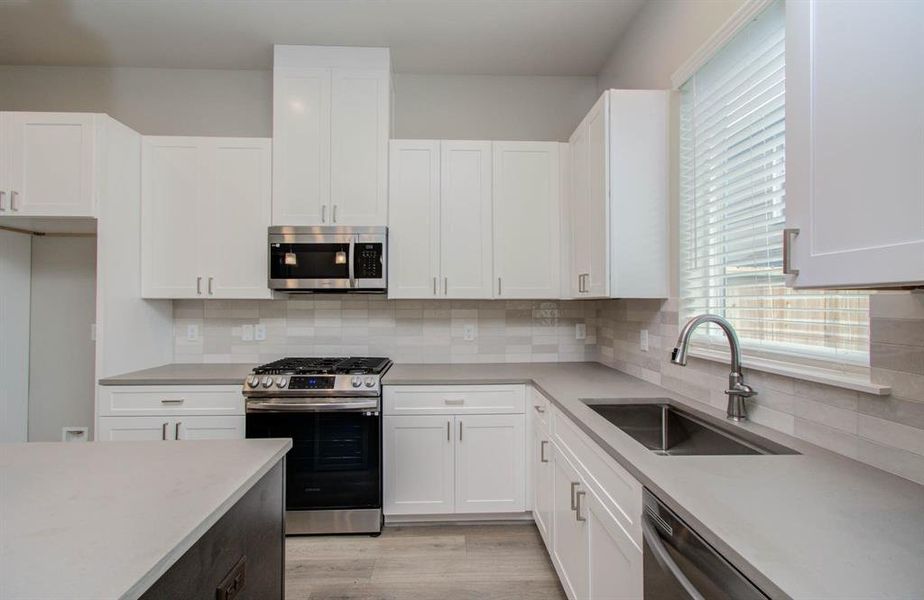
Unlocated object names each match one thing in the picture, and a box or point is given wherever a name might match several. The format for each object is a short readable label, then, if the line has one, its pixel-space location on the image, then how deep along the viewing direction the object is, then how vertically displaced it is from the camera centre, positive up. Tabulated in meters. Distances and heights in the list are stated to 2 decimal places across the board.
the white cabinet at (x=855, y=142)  0.67 +0.28
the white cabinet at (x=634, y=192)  2.07 +0.54
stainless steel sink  1.55 -0.50
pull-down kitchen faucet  1.42 -0.25
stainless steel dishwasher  0.75 -0.51
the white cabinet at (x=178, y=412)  2.44 -0.62
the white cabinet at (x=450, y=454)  2.47 -0.87
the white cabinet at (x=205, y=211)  2.72 +0.58
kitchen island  0.64 -0.40
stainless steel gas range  2.38 -0.76
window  1.29 +0.34
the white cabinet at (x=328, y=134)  2.71 +1.05
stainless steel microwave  2.65 +0.27
